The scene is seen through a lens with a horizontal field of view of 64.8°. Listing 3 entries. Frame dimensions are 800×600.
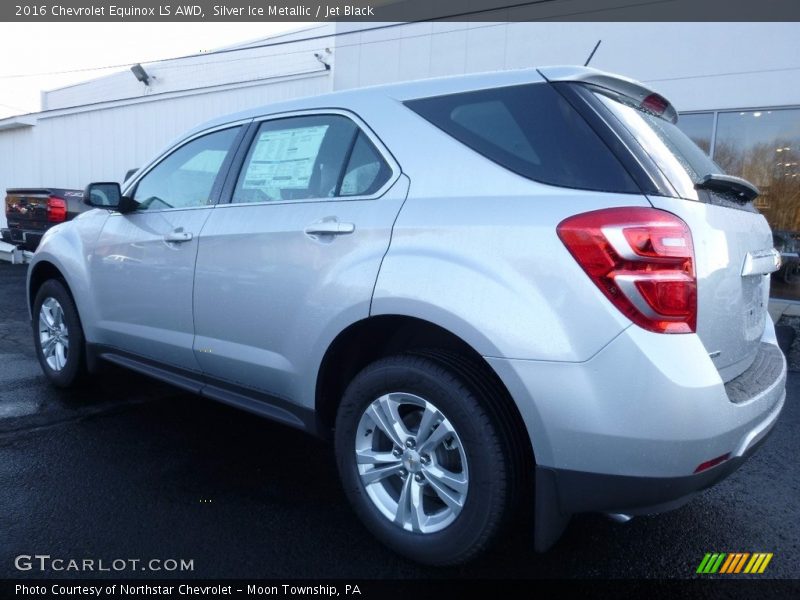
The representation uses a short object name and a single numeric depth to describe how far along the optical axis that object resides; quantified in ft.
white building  27.94
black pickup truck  29.73
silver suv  6.27
